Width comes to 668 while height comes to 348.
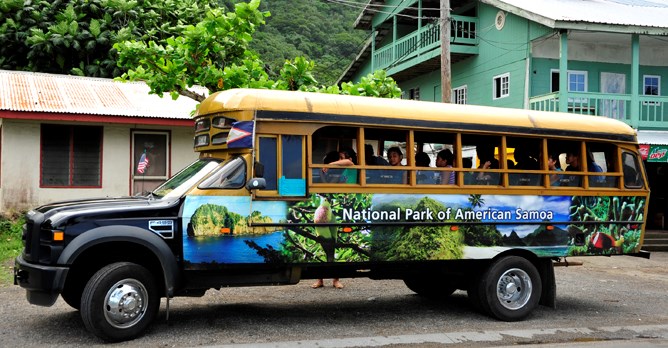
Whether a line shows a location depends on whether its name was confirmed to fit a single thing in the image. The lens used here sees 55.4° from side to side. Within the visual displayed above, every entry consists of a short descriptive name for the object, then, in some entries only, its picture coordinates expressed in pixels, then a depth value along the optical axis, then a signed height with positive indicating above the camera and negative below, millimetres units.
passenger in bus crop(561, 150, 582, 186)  8703 +152
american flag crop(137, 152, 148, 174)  13326 +263
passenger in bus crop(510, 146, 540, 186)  8531 +238
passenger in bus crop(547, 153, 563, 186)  8621 +174
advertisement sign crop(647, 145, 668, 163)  16609 +676
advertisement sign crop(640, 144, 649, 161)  16547 +776
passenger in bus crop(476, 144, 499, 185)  8227 +205
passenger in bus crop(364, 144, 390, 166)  7734 +240
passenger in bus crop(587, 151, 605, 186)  8877 +127
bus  6652 -380
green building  17484 +4006
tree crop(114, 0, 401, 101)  11898 +2280
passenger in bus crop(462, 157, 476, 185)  8109 +10
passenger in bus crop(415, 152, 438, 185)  7906 +63
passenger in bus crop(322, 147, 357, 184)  7469 +174
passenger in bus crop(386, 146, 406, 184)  7734 +188
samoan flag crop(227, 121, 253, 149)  7027 +464
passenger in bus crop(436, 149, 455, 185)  8055 +222
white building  15289 +907
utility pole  14359 +2922
